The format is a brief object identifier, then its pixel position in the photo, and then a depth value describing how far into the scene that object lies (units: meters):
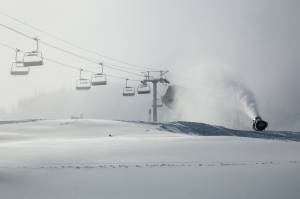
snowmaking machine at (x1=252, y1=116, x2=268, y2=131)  60.22
